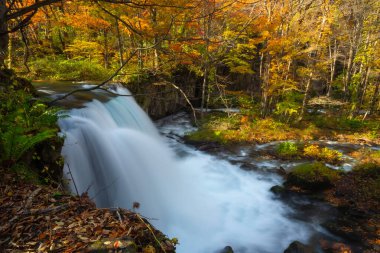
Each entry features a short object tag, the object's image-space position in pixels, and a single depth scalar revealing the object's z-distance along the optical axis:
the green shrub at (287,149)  12.48
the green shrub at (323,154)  11.75
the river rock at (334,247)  6.45
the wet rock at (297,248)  6.03
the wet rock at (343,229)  6.98
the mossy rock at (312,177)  9.41
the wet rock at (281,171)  10.57
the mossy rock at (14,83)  5.31
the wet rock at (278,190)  9.27
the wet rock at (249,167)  11.13
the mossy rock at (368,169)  10.29
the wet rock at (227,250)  6.11
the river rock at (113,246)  2.21
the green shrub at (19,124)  3.87
